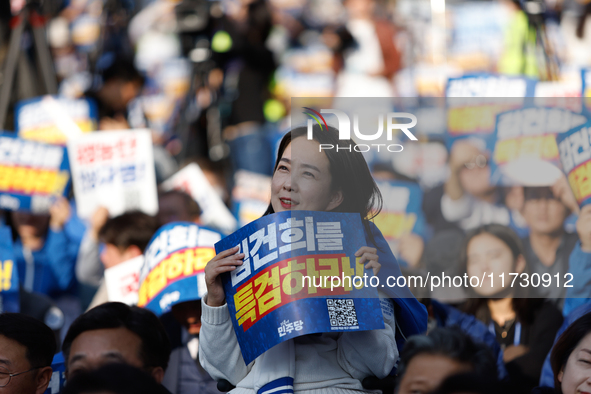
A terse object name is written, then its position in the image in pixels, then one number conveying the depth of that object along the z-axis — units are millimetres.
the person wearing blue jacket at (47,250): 9680
